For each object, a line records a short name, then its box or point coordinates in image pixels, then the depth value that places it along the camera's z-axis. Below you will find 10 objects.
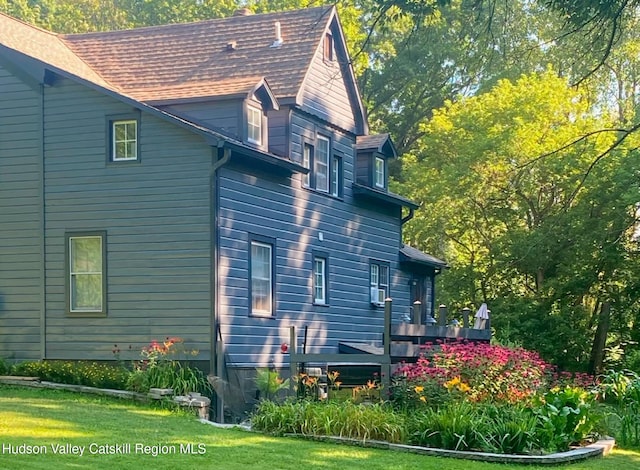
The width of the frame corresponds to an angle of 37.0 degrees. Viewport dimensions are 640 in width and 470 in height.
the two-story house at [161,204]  17.36
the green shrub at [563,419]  12.19
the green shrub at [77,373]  15.88
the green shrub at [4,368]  17.30
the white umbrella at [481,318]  22.47
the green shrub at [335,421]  12.64
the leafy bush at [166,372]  15.65
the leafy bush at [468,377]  13.52
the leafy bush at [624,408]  14.20
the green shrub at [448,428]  12.07
